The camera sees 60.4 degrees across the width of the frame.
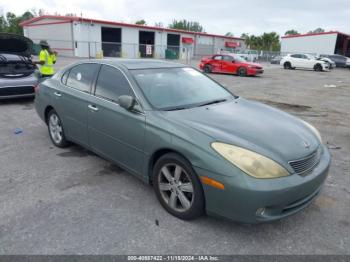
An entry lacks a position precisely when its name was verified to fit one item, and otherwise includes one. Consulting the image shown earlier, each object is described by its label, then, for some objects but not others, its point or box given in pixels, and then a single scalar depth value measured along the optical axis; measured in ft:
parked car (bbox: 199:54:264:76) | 63.00
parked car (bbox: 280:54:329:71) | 87.25
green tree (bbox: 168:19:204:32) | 348.38
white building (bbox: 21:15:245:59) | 102.99
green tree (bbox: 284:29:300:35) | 352.69
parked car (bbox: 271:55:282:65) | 126.16
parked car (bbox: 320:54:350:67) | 108.53
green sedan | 8.46
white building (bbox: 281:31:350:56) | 141.28
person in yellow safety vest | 29.25
